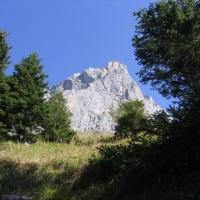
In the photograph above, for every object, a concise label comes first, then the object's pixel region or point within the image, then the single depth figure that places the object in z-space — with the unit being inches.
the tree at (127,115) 898.1
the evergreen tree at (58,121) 1003.3
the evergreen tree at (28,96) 930.7
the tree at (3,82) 905.5
